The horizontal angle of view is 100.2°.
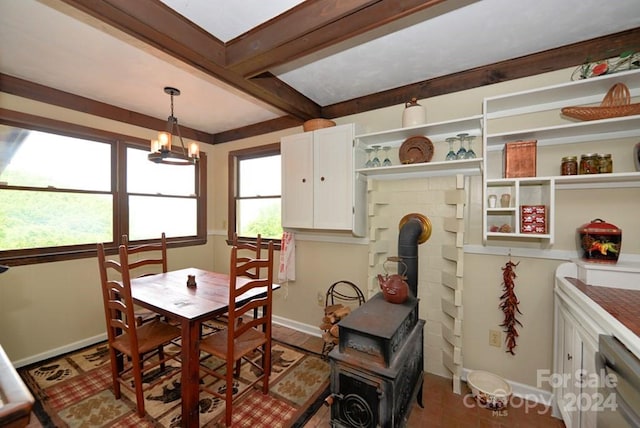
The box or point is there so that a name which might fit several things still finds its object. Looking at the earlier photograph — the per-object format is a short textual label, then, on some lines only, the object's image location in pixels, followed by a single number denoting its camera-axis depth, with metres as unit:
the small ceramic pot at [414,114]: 2.17
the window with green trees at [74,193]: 2.38
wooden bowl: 2.67
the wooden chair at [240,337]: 1.72
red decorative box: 1.76
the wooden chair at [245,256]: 2.55
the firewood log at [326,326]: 2.44
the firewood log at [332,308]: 2.54
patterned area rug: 1.79
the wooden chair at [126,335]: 1.75
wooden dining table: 1.67
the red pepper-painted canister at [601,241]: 1.61
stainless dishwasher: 0.93
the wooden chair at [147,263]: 2.42
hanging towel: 3.10
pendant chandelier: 2.12
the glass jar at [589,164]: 1.66
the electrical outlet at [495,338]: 2.08
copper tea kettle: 1.86
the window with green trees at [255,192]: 3.43
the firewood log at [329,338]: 2.33
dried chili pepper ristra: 1.99
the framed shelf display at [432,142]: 2.05
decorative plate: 2.25
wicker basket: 1.55
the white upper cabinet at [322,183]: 2.47
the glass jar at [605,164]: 1.64
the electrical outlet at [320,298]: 2.98
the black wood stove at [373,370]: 1.41
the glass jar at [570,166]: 1.74
